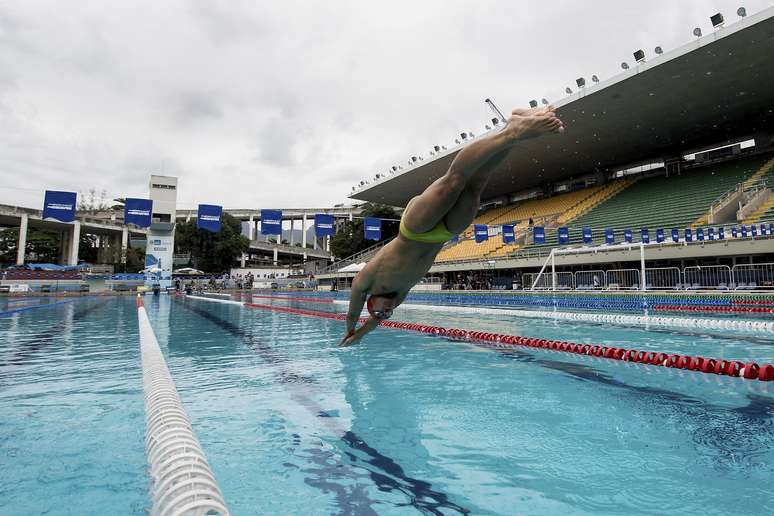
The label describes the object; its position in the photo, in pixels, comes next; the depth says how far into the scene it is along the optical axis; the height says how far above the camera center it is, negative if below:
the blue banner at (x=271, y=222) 15.47 +2.61
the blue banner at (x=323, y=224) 17.38 +2.80
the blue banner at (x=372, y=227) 19.05 +2.95
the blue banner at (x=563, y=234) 21.17 +2.97
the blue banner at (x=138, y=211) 15.35 +2.87
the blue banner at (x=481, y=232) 21.83 +3.13
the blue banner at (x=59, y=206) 13.39 +2.66
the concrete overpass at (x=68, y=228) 39.03 +6.44
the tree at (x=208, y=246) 49.59 +5.32
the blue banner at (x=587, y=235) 20.47 +2.83
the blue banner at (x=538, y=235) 21.72 +3.00
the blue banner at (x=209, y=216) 16.05 +2.83
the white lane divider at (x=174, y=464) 1.71 -0.88
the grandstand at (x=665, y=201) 21.16 +5.15
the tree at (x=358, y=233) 47.62 +6.80
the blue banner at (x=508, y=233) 22.33 +3.17
